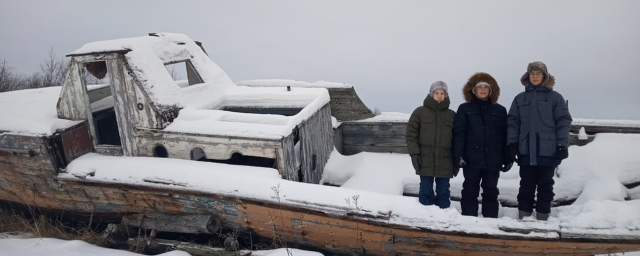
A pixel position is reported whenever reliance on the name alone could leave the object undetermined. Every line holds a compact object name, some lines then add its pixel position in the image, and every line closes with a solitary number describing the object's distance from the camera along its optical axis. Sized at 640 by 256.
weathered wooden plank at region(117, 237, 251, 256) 3.95
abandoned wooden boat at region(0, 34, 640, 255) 3.33
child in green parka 3.62
